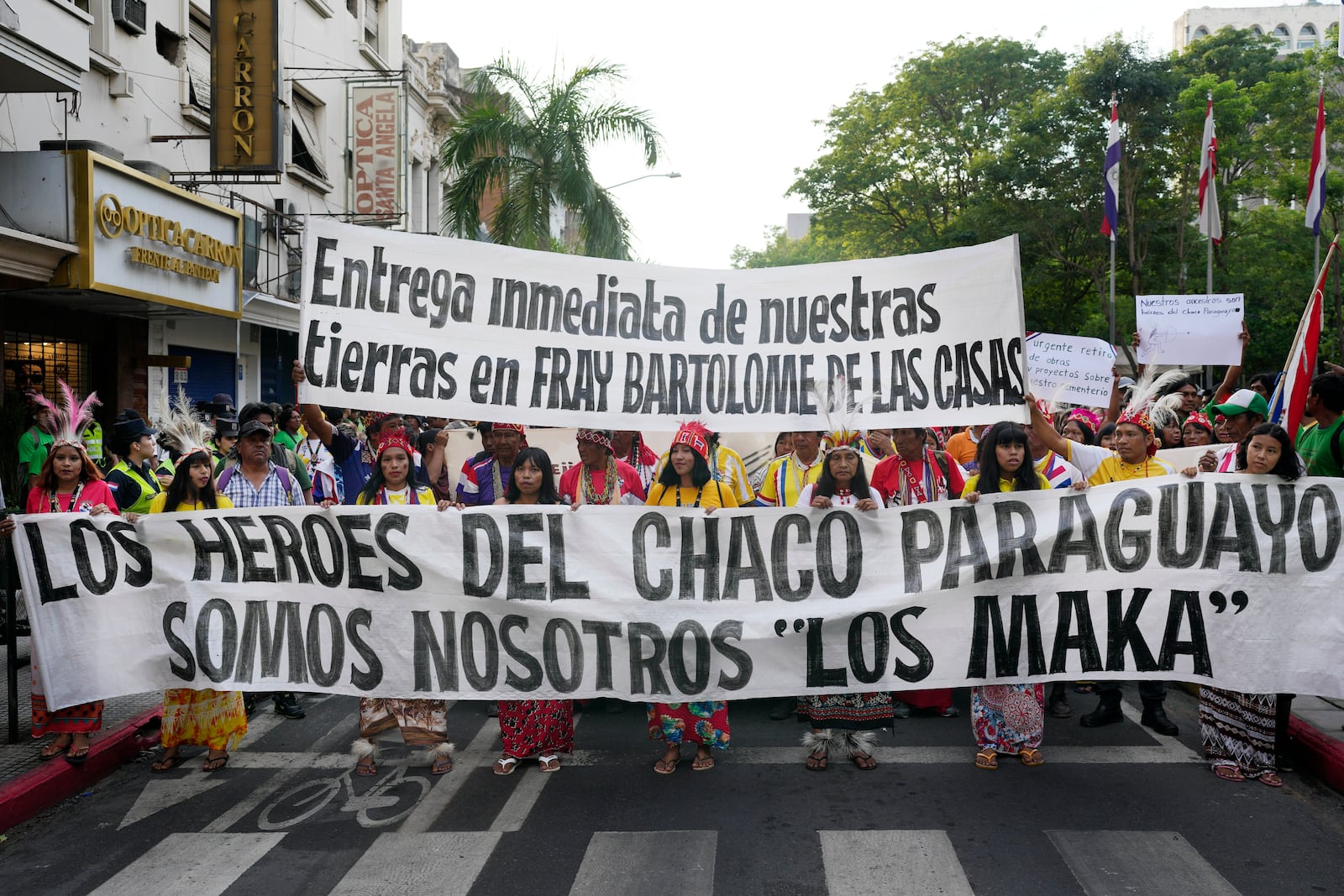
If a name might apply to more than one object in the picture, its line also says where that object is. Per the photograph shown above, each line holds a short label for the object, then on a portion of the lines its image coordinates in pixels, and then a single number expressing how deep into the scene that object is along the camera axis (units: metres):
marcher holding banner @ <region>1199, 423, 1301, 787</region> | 5.07
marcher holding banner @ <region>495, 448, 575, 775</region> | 5.48
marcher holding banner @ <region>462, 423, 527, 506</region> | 7.39
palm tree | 17.84
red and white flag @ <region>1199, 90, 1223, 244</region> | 15.84
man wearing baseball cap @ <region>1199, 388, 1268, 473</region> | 6.01
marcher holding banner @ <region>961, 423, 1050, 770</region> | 5.37
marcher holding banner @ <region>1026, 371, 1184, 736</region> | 5.89
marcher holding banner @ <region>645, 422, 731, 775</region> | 5.45
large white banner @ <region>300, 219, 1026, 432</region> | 5.04
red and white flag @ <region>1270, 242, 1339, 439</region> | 5.59
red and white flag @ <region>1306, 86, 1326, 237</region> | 12.45
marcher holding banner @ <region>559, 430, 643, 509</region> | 6.26
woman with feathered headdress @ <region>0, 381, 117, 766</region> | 5.39
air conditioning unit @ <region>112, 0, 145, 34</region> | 13.84
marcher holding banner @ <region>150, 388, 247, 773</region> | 5.52
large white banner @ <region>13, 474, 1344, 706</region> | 5.11
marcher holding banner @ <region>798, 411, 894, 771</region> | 5.44
